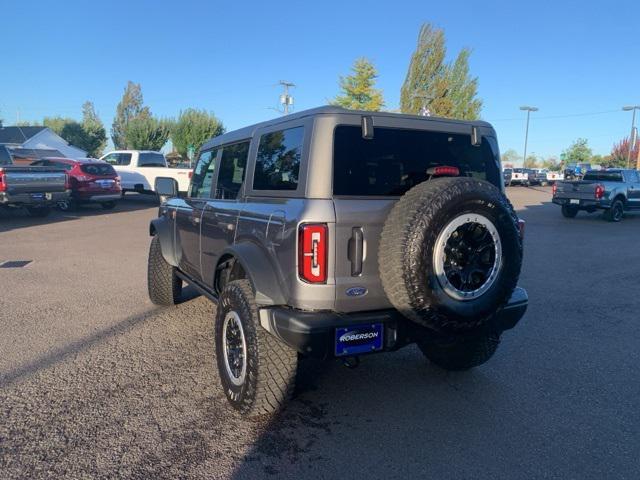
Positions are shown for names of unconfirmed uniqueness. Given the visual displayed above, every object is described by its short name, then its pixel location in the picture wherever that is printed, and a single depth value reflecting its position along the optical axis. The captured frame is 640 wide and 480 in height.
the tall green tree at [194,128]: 45.97
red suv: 16.11
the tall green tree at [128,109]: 74.31
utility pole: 41.51
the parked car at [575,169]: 45.50
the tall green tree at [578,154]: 90.75
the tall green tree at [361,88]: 34.44
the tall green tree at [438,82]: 31.08
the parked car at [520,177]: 45.85
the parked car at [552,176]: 52.06
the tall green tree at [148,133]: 47.84
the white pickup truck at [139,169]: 19.91
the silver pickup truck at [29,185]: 12.45
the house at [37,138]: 42.03
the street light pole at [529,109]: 55.97
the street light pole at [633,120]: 48.47
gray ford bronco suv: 2.89
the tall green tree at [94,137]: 60.25
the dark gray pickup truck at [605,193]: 17.17
